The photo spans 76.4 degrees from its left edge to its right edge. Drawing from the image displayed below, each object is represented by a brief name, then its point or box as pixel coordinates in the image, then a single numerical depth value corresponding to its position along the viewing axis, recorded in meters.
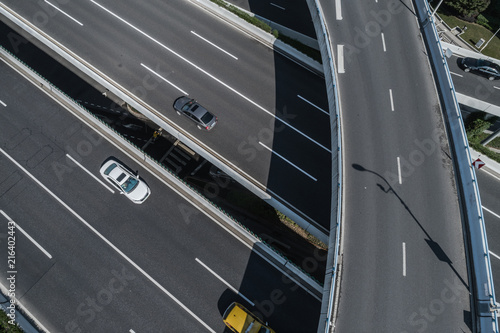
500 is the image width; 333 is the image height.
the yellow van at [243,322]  24.69
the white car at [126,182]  29.44
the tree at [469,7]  46.94
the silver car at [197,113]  31.59
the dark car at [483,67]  37.66
